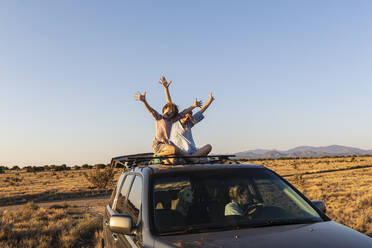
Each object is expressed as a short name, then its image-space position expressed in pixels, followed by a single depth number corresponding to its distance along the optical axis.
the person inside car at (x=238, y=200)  3.27
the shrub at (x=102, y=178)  26.89
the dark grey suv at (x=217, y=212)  2.45
